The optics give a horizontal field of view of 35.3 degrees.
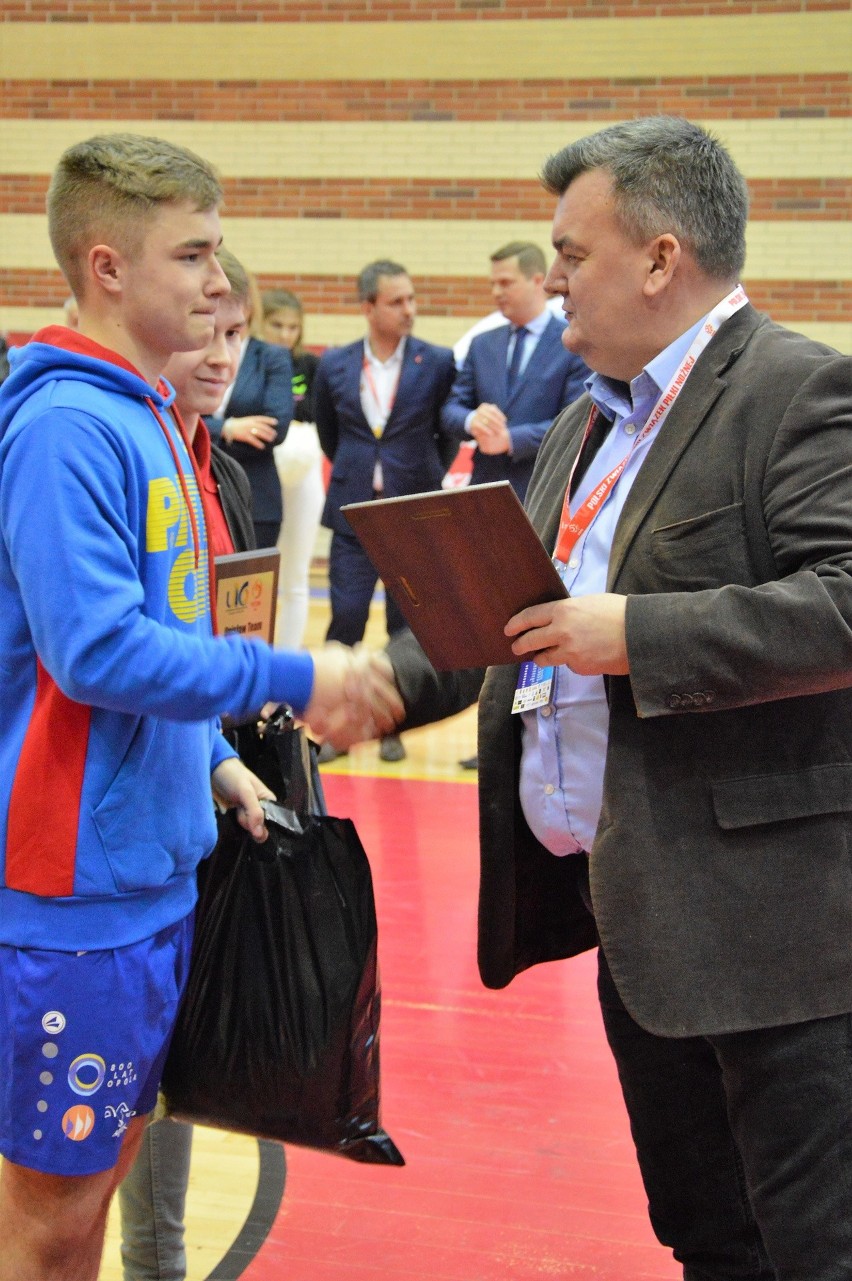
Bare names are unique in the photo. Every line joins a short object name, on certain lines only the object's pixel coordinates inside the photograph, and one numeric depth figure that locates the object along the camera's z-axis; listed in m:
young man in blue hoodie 1.50
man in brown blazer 1.67
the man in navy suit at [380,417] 6.59
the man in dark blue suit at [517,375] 6.12
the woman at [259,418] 5.69
